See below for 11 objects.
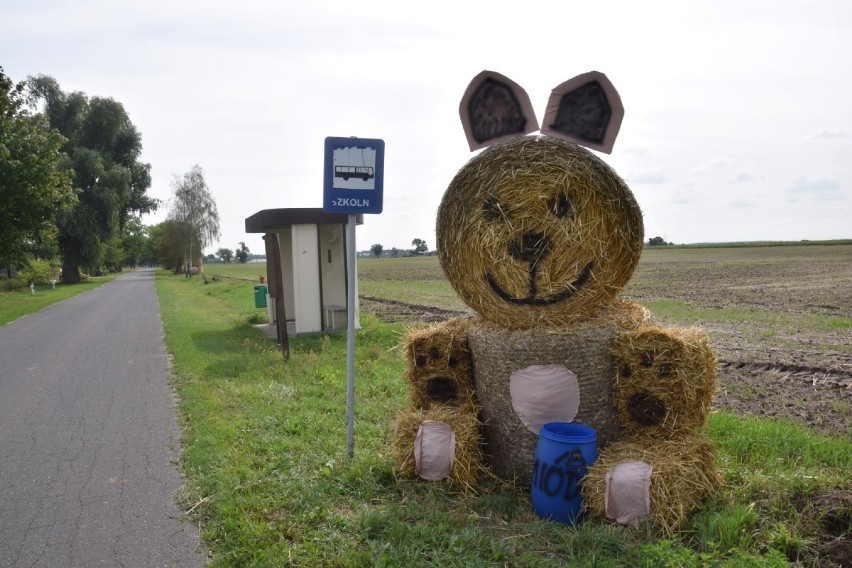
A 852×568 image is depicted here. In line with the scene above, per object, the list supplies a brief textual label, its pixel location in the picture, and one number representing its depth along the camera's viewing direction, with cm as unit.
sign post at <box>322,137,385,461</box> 470
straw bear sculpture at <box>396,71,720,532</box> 382
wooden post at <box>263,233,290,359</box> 956
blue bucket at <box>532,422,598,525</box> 371
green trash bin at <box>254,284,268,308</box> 1436
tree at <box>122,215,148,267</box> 10525
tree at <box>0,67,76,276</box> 2072
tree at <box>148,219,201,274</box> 4894
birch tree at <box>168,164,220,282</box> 4859
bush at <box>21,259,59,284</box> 3922
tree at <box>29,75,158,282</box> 3806
